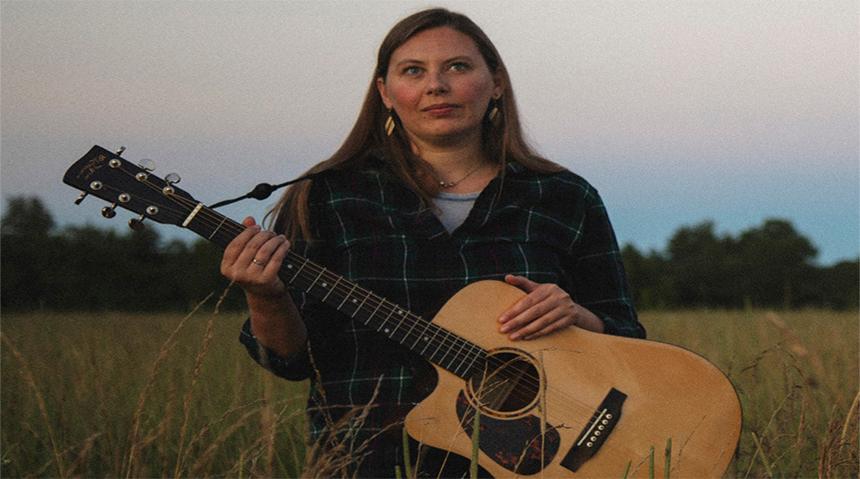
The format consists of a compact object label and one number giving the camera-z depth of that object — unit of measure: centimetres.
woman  299
